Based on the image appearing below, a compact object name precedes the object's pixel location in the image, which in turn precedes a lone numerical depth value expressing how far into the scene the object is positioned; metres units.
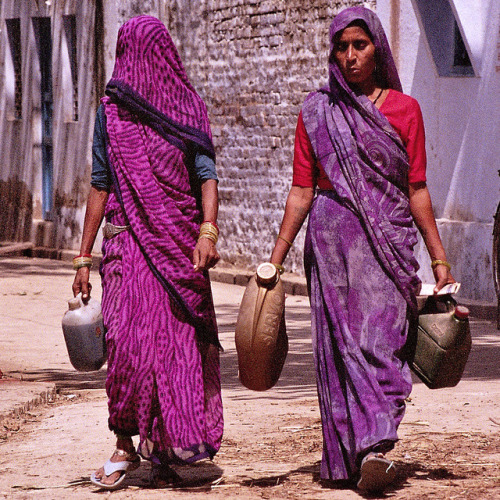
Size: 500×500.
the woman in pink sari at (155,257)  10.91
